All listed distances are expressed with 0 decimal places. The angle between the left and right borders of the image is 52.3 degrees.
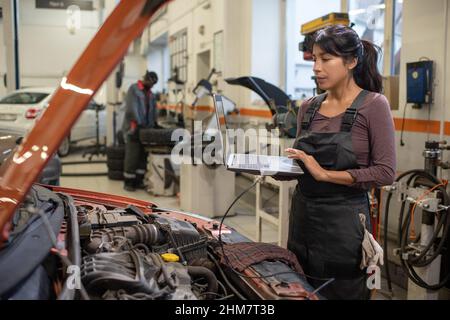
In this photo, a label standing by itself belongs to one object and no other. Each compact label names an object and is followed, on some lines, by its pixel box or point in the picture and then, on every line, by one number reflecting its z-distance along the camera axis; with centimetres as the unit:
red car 122
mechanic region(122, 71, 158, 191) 675
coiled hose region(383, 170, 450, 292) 299
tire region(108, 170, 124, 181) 774
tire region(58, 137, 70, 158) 962
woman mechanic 182
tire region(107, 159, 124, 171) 764
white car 846
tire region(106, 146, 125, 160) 740
